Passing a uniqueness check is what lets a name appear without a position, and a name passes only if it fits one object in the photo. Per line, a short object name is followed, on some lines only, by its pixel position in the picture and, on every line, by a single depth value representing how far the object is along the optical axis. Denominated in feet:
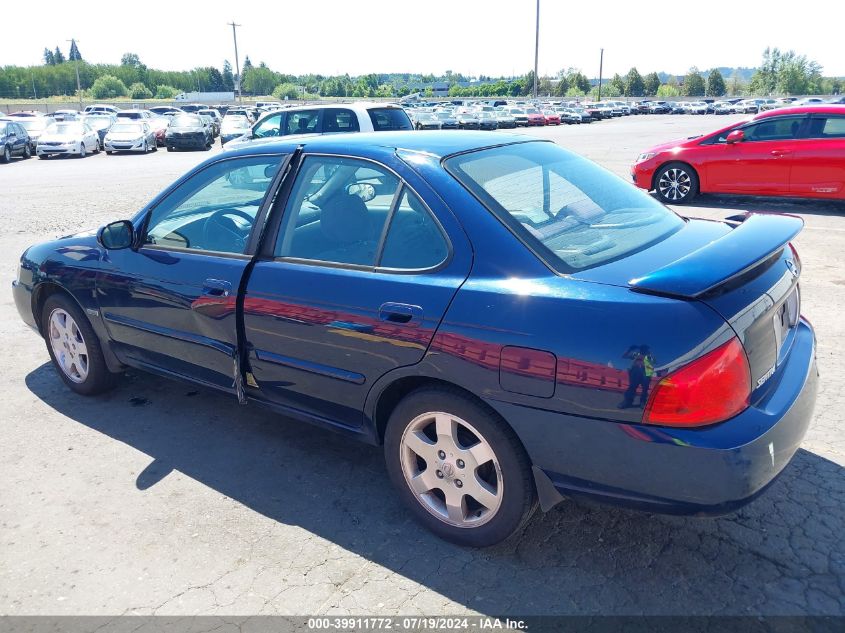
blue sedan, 7.88
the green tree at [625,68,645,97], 420.36
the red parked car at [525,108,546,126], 160.79
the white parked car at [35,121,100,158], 84.12
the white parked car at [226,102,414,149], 41.70
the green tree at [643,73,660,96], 427.58
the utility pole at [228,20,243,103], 237.04
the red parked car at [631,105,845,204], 33.99
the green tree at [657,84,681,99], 422.41
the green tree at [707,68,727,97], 422.82
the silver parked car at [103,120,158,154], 91.50
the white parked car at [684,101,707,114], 243.19
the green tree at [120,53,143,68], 576.07
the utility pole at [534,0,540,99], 200.85
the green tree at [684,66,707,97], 432.25
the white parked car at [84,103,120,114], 158.60
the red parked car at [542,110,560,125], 167.95
